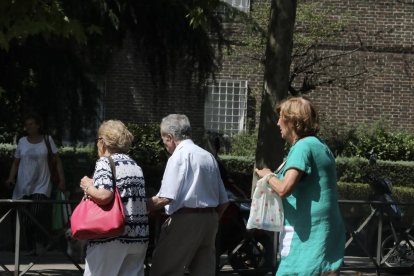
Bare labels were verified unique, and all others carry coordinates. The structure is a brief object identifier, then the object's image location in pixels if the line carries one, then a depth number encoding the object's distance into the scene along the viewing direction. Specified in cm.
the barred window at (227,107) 3456
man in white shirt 1057
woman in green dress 828
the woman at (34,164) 1692
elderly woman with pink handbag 1001
